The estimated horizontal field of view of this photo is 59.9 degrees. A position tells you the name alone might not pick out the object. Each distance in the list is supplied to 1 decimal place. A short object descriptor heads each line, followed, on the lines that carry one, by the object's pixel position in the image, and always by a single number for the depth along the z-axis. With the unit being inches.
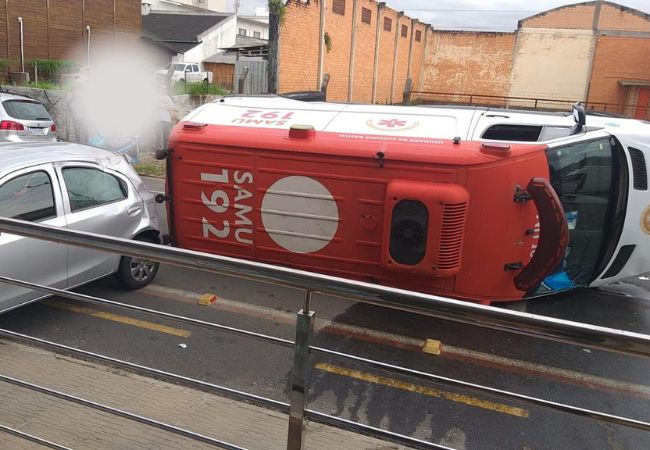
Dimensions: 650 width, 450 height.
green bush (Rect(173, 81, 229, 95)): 688.3
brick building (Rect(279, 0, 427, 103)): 757.3
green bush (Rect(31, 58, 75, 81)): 1053.2
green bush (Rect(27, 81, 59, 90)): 647.6
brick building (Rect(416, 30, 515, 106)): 1382.9
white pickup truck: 1180.4
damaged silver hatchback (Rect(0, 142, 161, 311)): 186.4
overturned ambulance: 206.1
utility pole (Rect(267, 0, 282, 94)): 692.1
